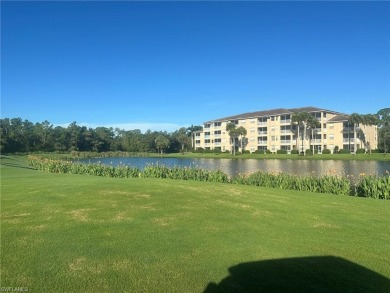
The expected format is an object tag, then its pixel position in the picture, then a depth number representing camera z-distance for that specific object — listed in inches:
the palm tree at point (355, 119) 2913.4
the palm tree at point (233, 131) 3638.0
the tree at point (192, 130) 4722.0
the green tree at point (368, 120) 2942.9
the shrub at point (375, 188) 568.5
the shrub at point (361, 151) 2925.9
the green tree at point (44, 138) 3998.5
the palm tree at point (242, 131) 3619.6
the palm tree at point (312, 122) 3024.1
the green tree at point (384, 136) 2918.3
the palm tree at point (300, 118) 3024.1
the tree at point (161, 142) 4581.7
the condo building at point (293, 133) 3080.7
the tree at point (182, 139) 4913.9
